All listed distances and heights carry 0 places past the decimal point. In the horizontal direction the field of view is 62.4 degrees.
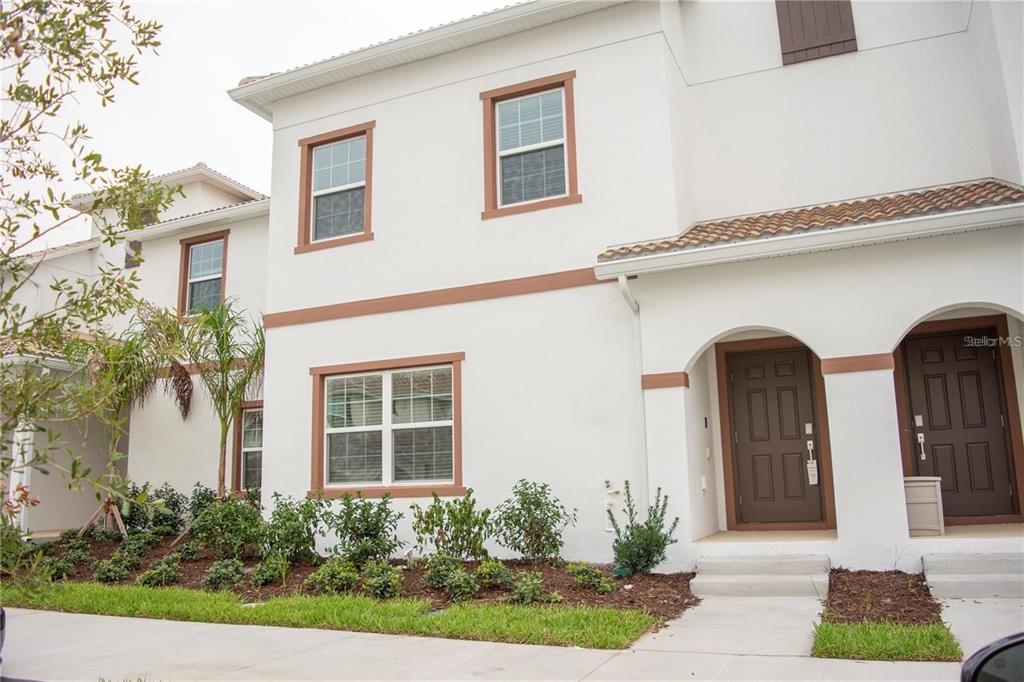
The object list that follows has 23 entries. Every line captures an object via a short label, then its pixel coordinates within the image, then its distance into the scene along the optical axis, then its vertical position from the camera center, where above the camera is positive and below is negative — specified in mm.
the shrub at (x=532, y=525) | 9578 -482
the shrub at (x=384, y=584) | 8742 -1009
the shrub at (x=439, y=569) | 8755 -877
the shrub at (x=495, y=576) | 8547 -934
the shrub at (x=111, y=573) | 10547 -1004
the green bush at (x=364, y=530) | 9820 -520
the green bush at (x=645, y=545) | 8969 -679
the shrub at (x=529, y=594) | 8023 -1048
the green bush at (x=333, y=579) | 9094 -989
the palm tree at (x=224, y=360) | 13188 +2017
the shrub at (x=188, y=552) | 11148 -813
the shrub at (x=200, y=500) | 13094 -161
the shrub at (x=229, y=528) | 10828 -496
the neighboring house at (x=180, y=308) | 14383 +3112
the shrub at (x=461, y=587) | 8383 -1011
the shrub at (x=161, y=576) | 10133 -1015
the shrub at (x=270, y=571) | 9641 -946
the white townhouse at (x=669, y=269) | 8805 +2392
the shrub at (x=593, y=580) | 8312 -972
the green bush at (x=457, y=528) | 9703 -501
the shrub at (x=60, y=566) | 10828 -942
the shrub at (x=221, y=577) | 9688 -1002
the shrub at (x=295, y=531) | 10273 -525
